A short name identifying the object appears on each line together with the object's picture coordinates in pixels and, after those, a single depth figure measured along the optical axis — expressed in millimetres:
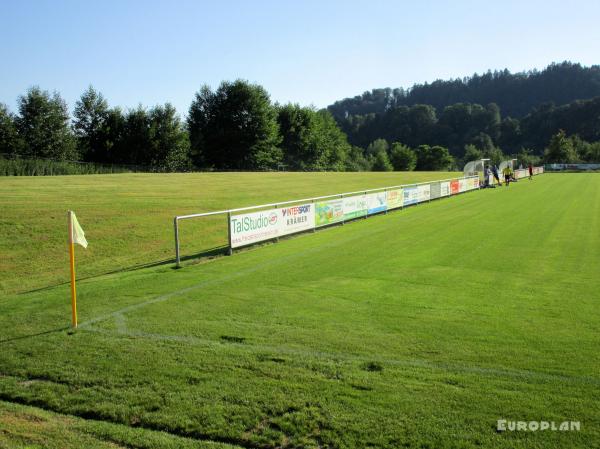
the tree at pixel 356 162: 117188
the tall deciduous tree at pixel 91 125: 66375
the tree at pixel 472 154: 136975
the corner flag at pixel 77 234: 8032
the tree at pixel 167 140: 67688
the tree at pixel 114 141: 66250
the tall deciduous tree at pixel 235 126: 78500
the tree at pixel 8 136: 56153
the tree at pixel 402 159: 130750
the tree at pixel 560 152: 104875
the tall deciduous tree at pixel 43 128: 60281
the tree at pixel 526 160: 109012
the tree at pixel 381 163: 121344
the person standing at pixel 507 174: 47738
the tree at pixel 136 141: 66875
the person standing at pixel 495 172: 47094
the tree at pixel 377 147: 149862
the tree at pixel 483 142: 165150
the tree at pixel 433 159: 137125
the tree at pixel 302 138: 93000
